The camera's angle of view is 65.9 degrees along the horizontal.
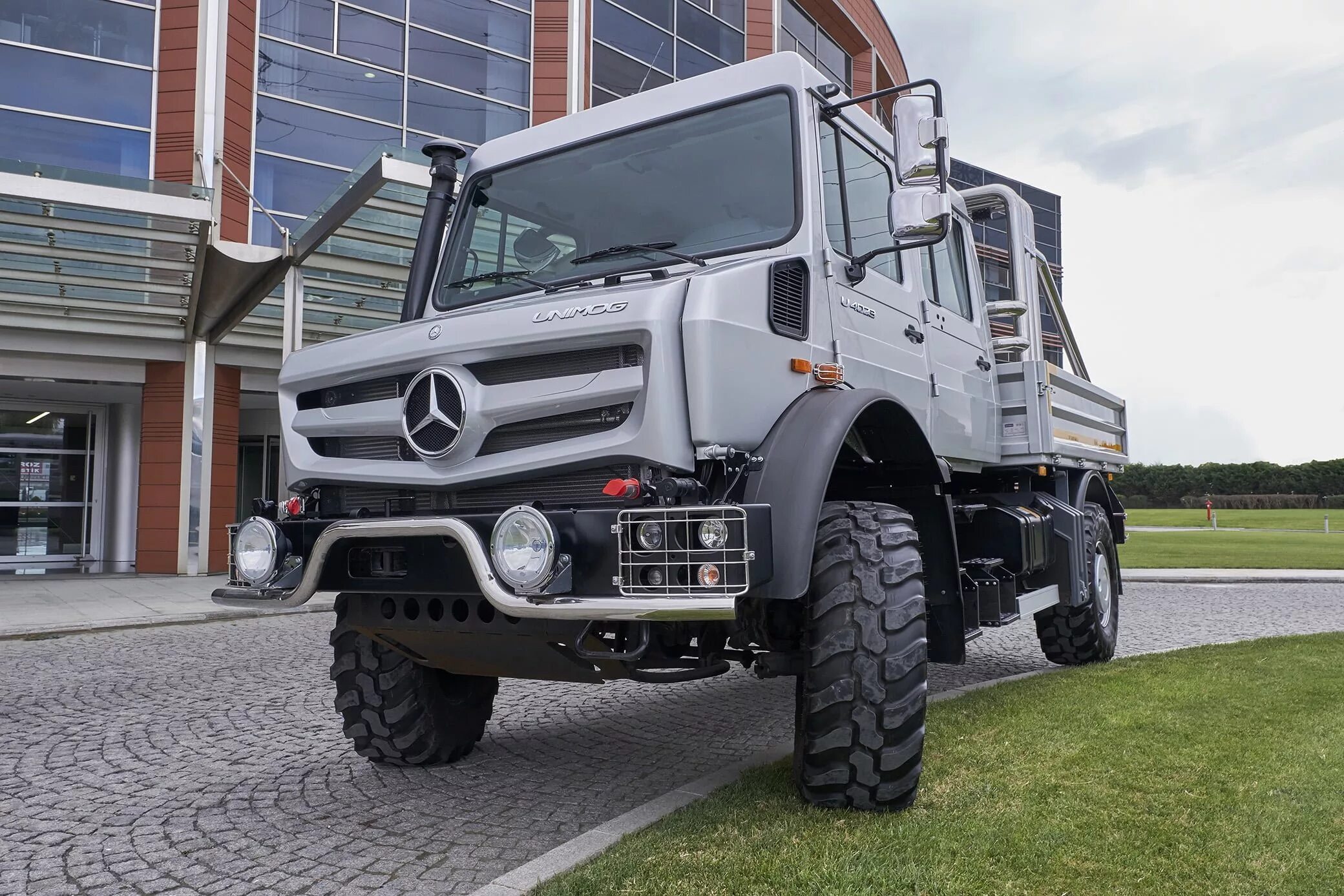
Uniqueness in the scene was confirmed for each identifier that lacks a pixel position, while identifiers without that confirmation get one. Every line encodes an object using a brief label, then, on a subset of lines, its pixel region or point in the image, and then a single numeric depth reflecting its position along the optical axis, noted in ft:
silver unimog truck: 10.75
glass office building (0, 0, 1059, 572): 46.34
